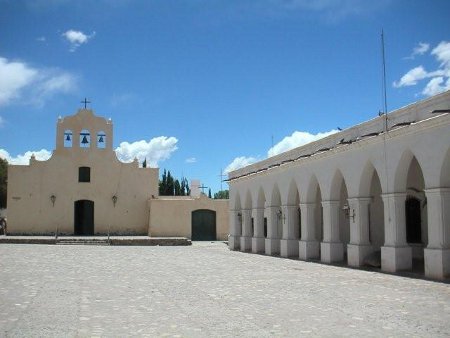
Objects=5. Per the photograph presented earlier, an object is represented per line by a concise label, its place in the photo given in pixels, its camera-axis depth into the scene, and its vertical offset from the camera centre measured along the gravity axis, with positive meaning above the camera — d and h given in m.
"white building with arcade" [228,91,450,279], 14.02 +0.57
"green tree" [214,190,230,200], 91.78 +2.90
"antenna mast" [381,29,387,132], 16.31 +2.75
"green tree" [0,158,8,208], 58.78 +3.70
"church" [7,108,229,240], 39.53 +0.99
